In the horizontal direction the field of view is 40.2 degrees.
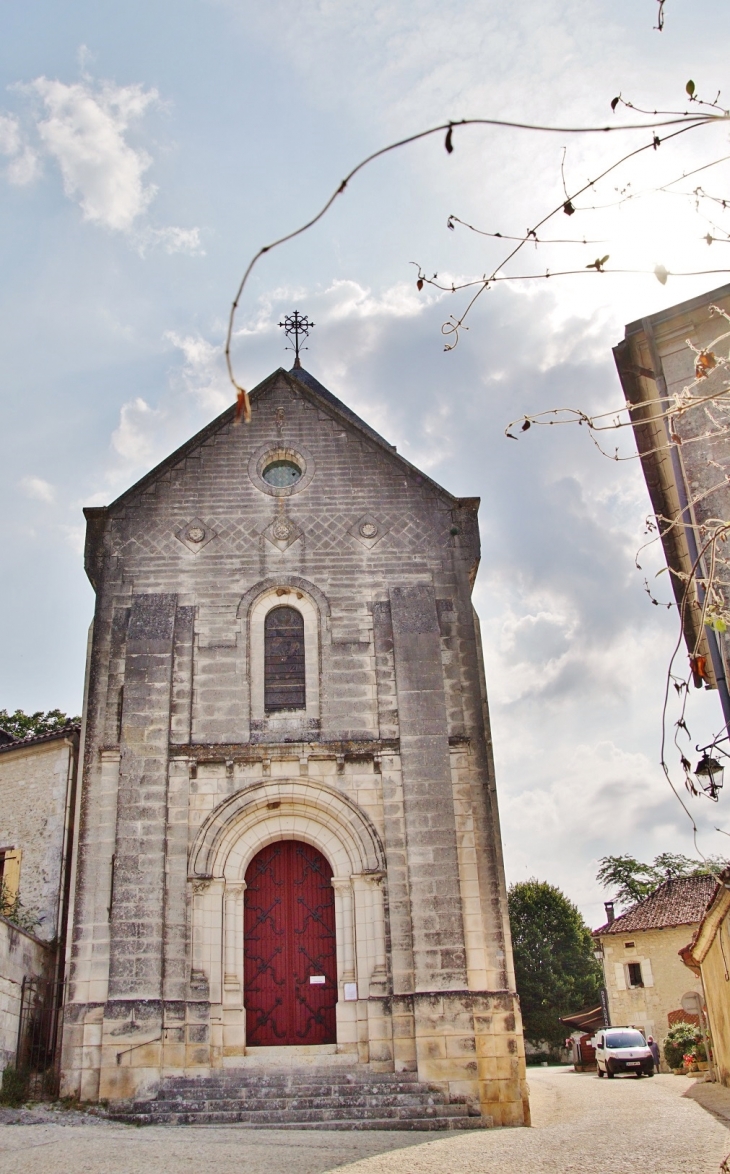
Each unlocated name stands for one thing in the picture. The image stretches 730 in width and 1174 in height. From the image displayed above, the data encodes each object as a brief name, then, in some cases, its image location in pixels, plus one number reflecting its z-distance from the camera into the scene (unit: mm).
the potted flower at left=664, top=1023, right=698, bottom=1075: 23409
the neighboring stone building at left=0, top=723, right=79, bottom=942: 14883
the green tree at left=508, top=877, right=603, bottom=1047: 46594
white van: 22625
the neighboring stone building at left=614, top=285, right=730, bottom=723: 8930
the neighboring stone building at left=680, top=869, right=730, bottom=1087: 15367
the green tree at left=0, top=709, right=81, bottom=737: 27781
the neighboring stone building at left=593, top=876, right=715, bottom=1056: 30109
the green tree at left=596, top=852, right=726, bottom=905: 51656
